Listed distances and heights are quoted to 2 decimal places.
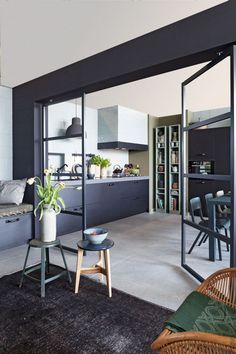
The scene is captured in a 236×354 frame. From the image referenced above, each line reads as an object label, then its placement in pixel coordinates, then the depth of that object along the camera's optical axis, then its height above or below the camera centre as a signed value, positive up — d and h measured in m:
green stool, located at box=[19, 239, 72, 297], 2.36 -0.97
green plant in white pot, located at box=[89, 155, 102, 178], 5.71 +0.21
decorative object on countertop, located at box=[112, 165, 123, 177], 6.27 +0.02
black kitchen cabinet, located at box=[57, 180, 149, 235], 4.50 -0.67
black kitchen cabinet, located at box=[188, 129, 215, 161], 6.14 +0.69
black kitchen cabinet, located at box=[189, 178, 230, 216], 5.95 -0.39
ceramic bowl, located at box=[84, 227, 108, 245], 2.35 -0.62
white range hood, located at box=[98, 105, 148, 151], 5.89 +1.09
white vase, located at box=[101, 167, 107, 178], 5.88 +0.00
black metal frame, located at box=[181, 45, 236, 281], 2.04 +0.21
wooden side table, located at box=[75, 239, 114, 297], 2.29 -0.83
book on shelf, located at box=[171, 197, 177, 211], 6.61 -0.87
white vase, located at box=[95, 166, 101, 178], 5.77 +0.02
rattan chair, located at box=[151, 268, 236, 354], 0.96 -0.70
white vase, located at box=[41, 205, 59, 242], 2.52 -0.56
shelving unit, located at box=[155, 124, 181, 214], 6.61 +0.08
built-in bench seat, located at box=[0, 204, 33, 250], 3.57 -0.81
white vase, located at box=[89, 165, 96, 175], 5.45 +0.06
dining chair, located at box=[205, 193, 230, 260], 3.33 -0.71
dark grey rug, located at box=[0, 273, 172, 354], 1.68 -1.18
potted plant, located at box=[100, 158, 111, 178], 5.82 +0.16
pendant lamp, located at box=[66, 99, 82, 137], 4.80 +0.87
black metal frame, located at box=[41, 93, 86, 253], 3.38 +0.38
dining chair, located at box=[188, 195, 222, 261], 3.31 -0.51
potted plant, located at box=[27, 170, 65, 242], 2.52 -0.40
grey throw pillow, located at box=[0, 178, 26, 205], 3.74 -0.30
